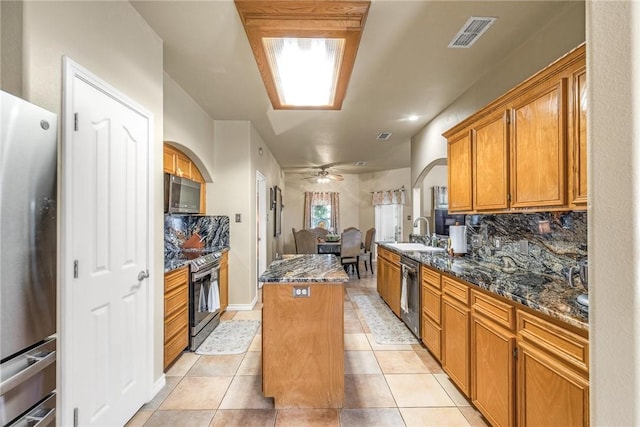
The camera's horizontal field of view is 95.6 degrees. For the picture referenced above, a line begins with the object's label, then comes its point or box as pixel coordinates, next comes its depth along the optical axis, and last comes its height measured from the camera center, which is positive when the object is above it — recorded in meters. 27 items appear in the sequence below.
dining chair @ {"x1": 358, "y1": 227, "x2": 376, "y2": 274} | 6.70 -0.71
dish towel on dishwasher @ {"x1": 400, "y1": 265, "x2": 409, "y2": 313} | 3.12 -0.86
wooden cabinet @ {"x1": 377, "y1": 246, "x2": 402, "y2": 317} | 3.56 -0.85
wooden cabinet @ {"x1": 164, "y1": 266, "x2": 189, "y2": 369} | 2.39 -0.86
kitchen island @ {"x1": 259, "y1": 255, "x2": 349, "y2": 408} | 1.93 -0.84
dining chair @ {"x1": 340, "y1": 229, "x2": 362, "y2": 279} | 5.99 -0.62
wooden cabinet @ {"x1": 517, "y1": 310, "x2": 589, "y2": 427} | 1.12 -0.68
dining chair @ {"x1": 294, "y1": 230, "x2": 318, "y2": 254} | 6.31 -0.59
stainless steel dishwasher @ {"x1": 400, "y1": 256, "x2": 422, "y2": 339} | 2.86 -0.83
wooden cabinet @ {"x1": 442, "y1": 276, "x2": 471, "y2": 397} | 1.98 -0.86
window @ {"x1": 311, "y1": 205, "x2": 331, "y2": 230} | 8.84 -0.03
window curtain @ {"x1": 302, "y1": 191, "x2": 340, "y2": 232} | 8.78 +0.37
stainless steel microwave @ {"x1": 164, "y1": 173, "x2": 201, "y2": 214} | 2.83 +0.21
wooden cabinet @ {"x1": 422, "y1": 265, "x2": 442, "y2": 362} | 2.42 -0.85
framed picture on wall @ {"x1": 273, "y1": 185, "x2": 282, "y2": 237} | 6.39 +0.08
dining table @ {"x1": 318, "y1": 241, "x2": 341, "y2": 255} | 6.36 -0.72
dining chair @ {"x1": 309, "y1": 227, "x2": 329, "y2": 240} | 8.23 -0.46
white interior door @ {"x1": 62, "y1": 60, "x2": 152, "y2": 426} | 1.39 -0.23
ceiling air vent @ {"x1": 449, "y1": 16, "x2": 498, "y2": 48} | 1.96 +1.32
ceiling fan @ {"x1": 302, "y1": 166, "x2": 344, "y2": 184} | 7.19 +0.97
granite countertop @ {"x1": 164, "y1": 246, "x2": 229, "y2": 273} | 2.48 -0.44
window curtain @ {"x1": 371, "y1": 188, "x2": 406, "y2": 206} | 7.83 +0.50
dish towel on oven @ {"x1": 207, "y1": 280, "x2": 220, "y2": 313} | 3.06 -0.89
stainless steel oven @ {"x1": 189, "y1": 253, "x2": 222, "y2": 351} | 2.79 -0.85
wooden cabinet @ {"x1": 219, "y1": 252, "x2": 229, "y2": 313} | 3.69 -0.87
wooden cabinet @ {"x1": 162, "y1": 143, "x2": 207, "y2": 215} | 3.02 +0.55
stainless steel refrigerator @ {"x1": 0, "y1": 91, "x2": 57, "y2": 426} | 1.01 -0.18
